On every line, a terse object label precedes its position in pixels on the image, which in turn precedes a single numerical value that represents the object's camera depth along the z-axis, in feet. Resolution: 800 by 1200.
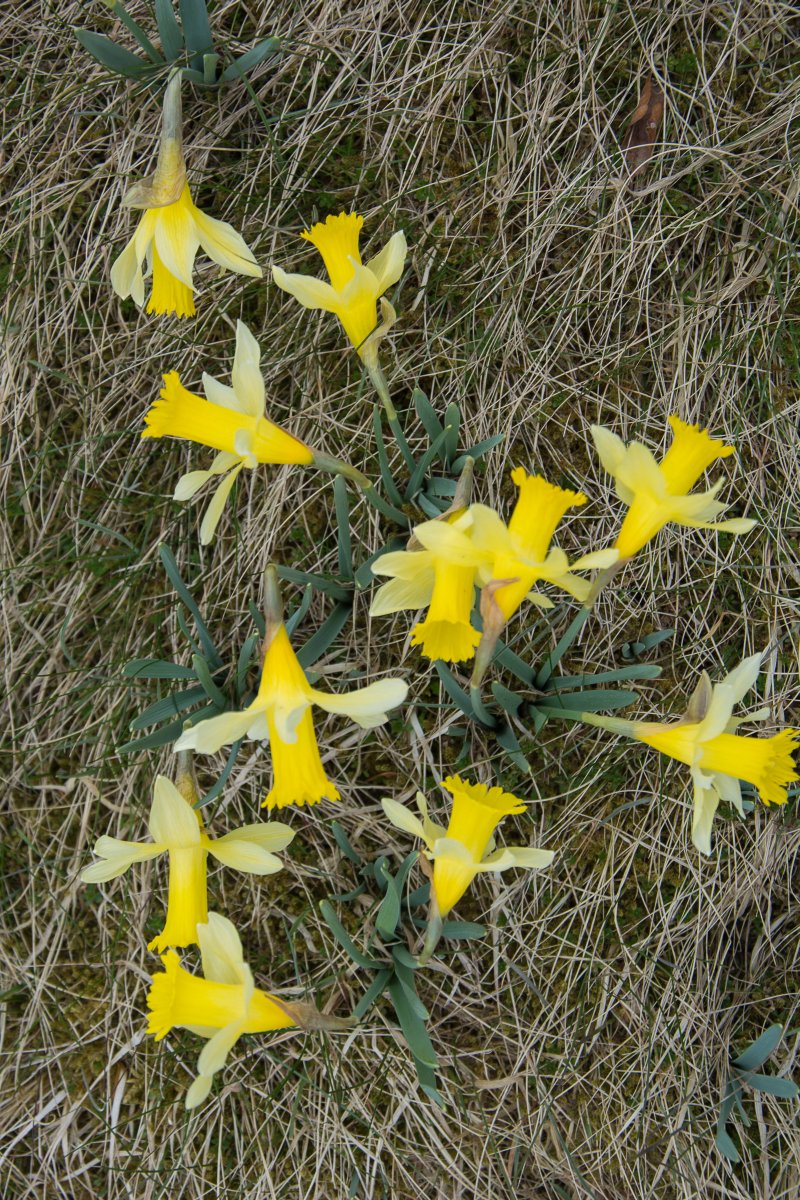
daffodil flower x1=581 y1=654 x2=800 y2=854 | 3.70
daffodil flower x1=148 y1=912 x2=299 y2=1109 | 3.69
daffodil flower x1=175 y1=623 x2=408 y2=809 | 3.68
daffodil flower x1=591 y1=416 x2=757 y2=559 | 3.67
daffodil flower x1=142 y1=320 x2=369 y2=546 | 3.73
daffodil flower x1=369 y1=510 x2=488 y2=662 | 3.64
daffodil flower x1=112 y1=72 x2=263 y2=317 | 3.82
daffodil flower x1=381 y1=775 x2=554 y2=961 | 3.71
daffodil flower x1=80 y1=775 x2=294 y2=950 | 3.77
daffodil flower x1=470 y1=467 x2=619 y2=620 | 3.63
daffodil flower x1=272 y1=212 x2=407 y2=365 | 3.79
